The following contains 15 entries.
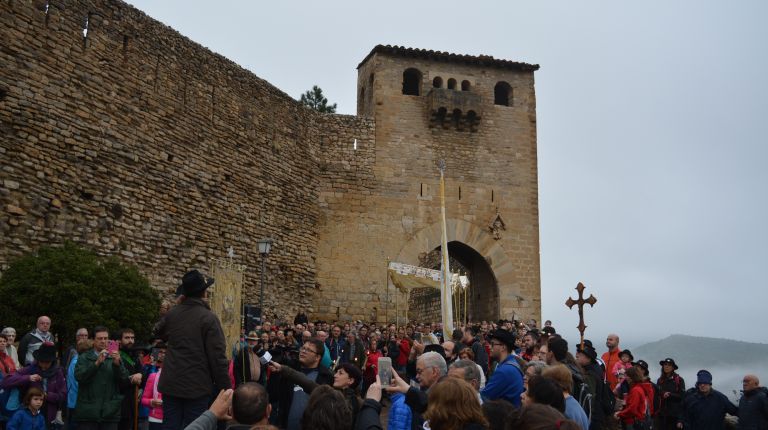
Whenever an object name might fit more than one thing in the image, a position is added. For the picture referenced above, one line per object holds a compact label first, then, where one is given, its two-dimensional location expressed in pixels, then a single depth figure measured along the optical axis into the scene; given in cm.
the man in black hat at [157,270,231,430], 564
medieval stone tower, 2216
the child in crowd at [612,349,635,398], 996
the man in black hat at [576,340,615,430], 730
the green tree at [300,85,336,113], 3559
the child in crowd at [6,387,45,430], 764
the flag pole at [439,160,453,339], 1433
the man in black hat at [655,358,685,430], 1085
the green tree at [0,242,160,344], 1155
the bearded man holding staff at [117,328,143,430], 803
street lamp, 1451
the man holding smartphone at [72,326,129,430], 745
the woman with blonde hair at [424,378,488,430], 409
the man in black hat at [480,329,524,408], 593
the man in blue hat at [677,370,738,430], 970
